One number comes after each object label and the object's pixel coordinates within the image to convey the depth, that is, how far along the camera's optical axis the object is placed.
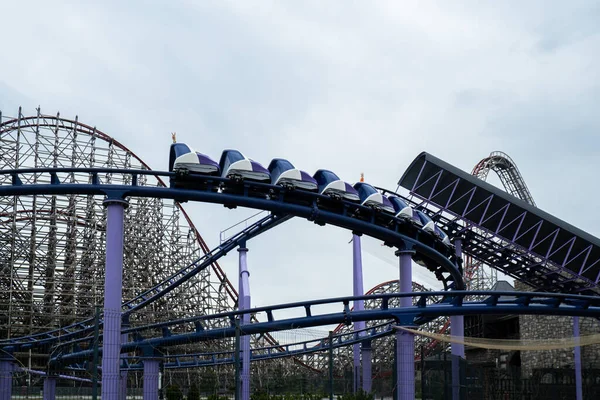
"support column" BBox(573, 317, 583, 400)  24.36
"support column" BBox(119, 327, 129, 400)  14.55
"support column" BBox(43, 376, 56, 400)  18.67
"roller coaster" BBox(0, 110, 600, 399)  16.27
